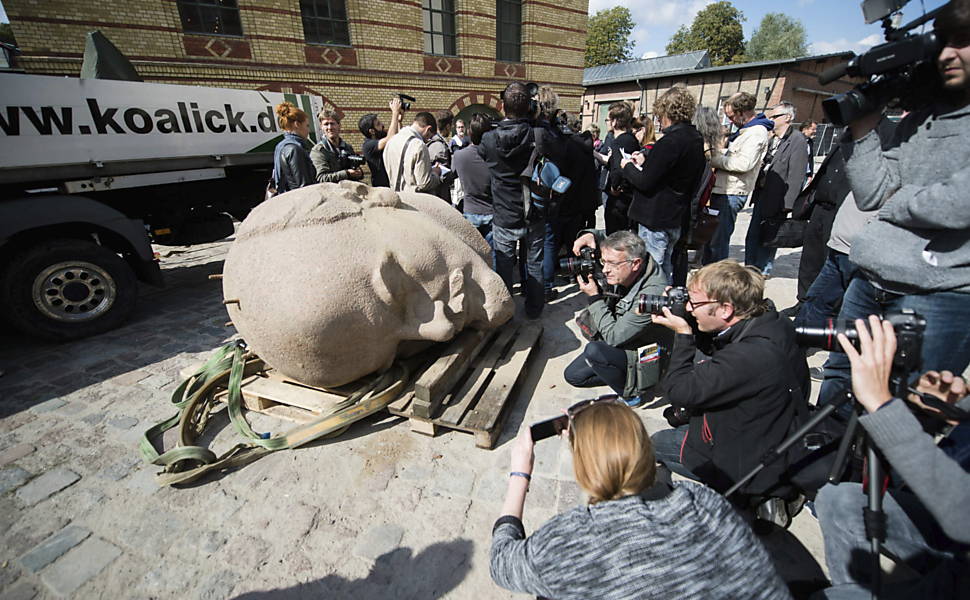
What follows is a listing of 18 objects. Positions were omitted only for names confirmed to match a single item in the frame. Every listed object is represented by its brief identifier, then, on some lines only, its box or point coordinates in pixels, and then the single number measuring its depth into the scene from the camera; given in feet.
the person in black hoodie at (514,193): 12.46
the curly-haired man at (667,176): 12.01
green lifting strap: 8.18
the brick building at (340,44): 26.50
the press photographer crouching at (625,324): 9.05
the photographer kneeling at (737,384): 5.83
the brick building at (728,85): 65.77
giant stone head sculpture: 8.20
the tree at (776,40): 140.26
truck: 12.95
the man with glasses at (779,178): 15.43
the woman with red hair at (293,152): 14.44
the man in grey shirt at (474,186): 14.84
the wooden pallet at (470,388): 9.00
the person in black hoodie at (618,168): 16.03
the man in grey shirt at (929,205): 5.15
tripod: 4.24
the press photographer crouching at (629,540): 3.33
